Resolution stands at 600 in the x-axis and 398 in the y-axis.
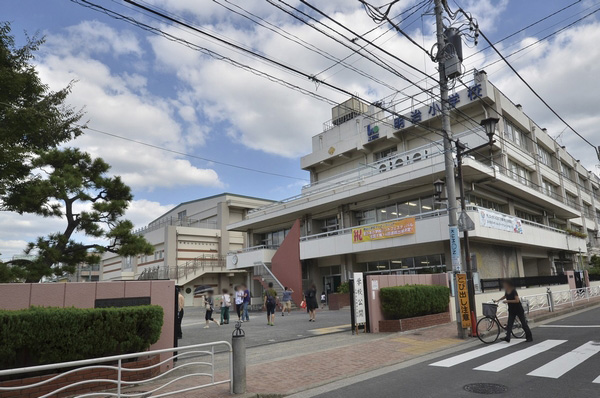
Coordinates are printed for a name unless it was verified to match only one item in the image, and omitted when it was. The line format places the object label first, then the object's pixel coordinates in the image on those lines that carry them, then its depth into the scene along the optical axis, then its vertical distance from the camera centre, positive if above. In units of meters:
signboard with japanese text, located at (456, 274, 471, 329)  11.91 -0.93
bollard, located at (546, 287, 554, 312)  17.45 -1.51
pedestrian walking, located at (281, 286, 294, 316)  24.55 -1.54
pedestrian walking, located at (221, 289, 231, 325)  18.83 -1.50
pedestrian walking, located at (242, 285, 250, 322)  19.70 -1.37
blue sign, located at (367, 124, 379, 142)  34.25 +11.69
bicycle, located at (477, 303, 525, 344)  11.52 -1.70
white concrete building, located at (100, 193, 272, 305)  43.62 +3.59
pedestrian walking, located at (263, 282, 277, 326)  17.16 -1.42
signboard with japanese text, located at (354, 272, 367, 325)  13.65 -0.99
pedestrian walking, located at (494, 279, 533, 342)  10.83 -1.15
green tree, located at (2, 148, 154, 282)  12.85 +2.44
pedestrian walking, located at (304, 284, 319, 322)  18.20 -1.29
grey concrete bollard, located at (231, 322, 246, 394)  6.64 -1.45
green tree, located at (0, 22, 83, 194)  10.17 +4.68
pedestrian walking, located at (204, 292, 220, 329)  18.00 -1.29
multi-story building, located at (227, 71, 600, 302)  24.91 +4.87
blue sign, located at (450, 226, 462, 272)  12.93 +0.65
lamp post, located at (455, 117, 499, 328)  11.89 +0.10
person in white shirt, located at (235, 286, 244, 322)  19.05 -1.07
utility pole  12.81 +4.15
